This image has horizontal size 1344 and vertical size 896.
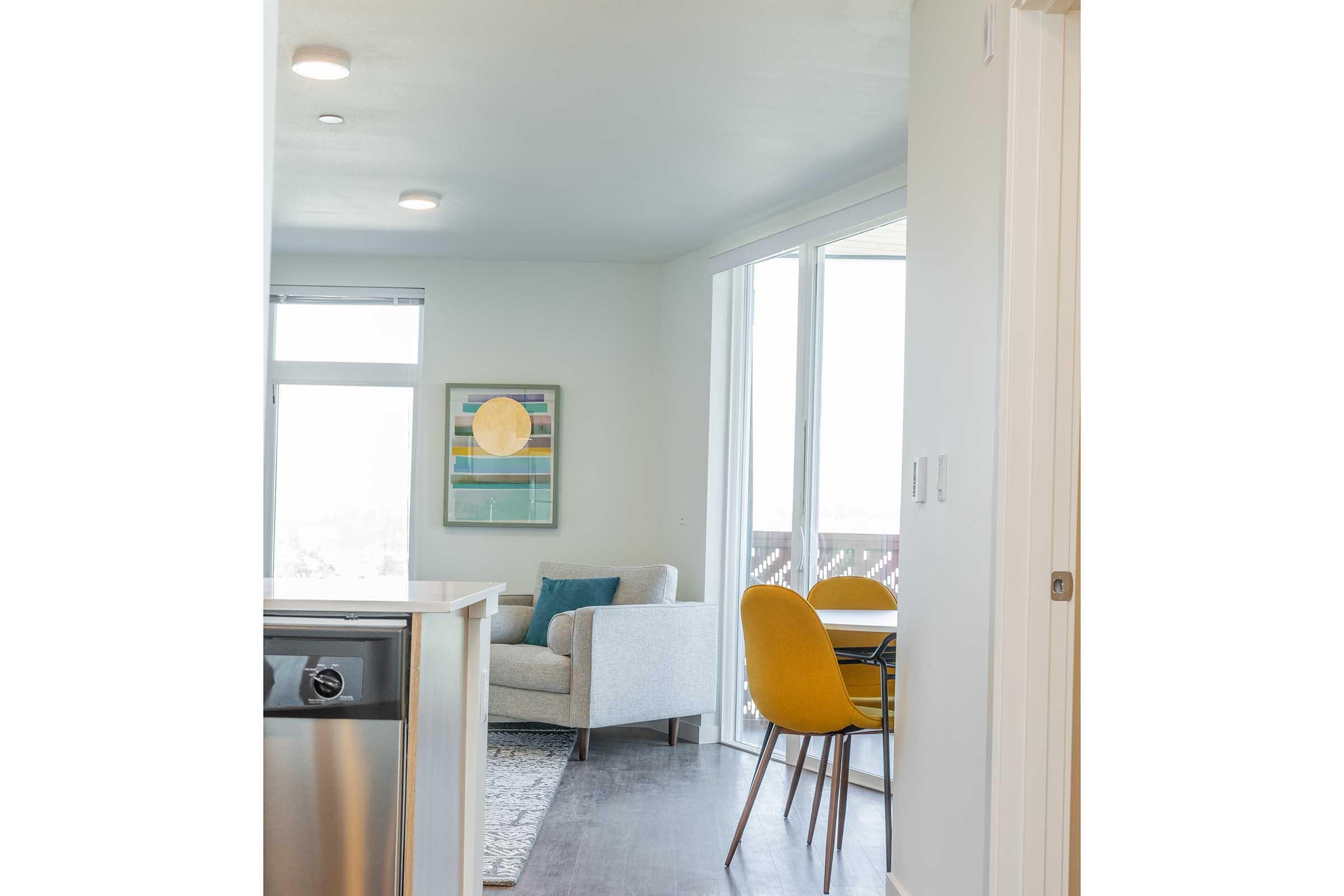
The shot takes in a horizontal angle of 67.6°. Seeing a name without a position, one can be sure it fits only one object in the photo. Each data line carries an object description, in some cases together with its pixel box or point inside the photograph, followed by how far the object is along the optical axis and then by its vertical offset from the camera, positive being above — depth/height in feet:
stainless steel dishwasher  5.27 -1.62
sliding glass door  14.33 +0.68
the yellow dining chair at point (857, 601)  12.82 -1.79
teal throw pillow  17.15 -2.42
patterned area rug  10.29 -4.36
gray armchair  15.31 -3.27
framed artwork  19.29 +0.01
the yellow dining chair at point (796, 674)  9.89 -2.13
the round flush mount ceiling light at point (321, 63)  9.96 +3.93
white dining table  9.94 -1.65
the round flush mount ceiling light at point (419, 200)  15.12 +3.88
